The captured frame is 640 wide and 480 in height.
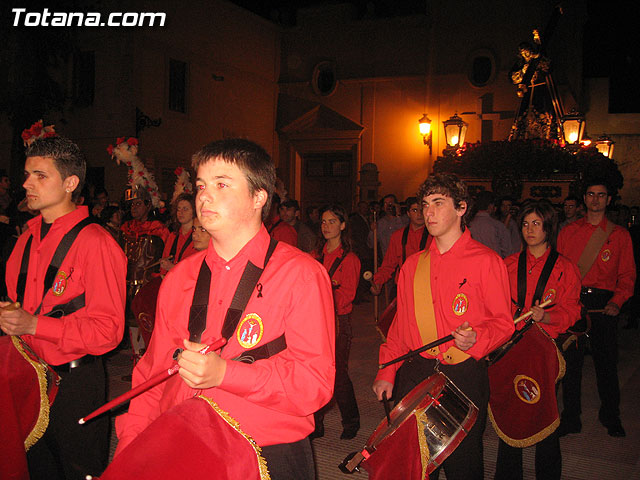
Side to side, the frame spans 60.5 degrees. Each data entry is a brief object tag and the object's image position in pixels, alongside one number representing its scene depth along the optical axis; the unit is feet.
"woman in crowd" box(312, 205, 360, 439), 17.81
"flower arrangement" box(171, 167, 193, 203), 27.03
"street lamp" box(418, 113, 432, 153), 59.82
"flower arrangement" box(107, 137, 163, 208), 27.96
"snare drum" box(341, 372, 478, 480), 9.21
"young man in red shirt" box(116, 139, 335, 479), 6.86
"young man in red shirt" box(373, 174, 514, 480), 10.84
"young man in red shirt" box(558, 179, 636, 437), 18.61
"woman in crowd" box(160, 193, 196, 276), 21.77
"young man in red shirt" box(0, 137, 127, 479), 10.12
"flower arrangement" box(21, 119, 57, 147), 13.33
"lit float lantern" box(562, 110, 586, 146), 41.27
